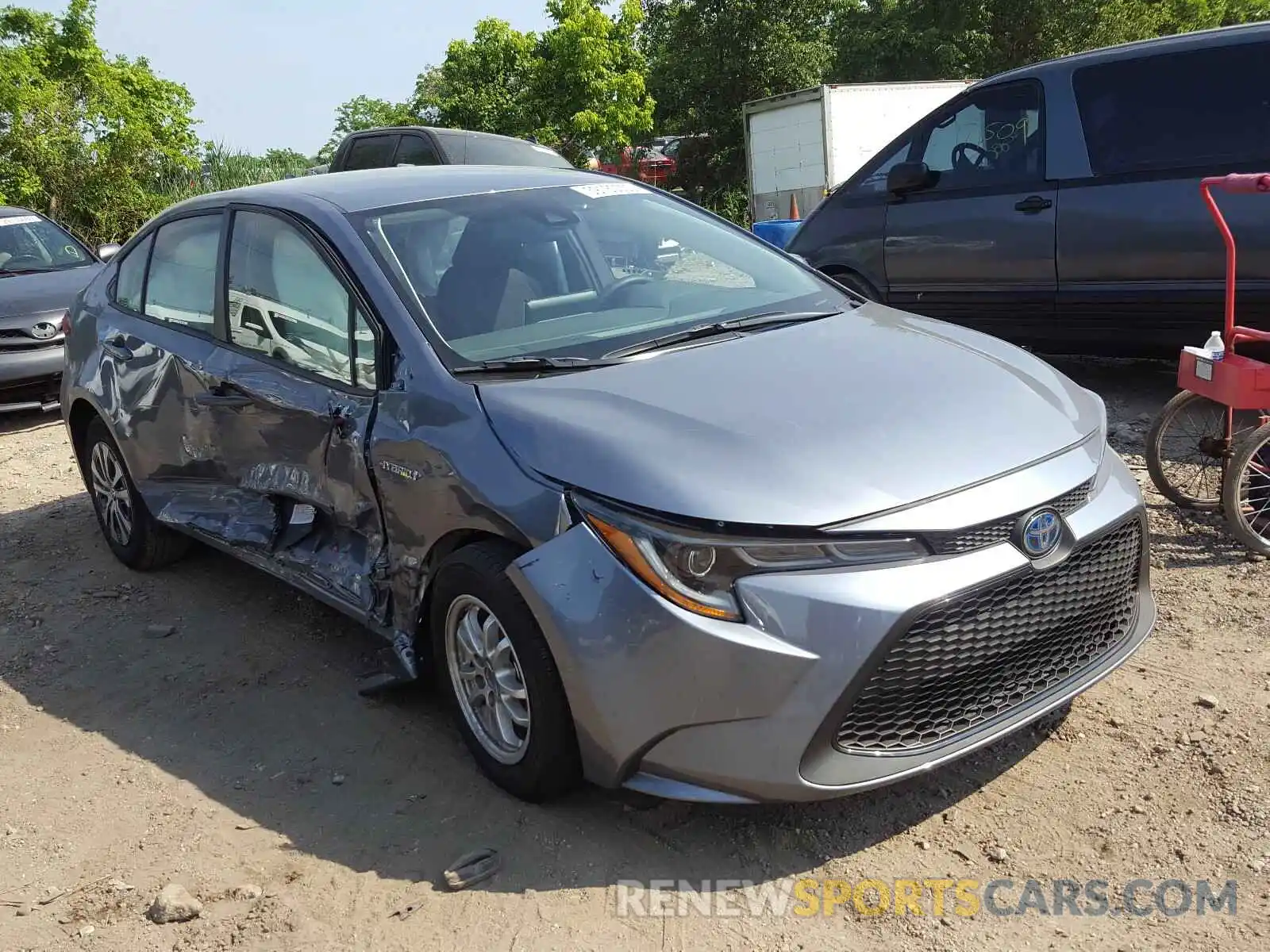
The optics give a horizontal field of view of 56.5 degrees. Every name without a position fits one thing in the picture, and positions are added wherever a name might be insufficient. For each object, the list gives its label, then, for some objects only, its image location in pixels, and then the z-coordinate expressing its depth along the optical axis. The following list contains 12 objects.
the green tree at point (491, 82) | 27.55
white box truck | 19.39
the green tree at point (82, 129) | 20.28
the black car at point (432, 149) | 11.76
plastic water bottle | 4.43
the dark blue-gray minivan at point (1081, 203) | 5.84
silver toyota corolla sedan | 2.64
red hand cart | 4.30
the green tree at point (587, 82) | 27.69
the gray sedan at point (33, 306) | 8.58
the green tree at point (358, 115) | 62.84
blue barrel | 10.48
